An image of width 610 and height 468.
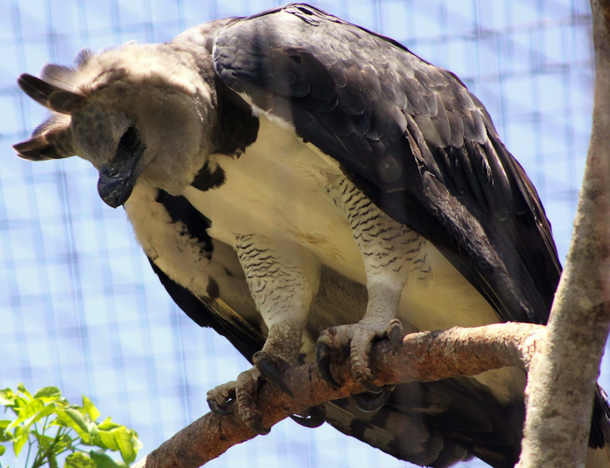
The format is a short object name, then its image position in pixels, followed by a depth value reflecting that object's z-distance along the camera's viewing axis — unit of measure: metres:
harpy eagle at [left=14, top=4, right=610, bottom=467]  8.64
